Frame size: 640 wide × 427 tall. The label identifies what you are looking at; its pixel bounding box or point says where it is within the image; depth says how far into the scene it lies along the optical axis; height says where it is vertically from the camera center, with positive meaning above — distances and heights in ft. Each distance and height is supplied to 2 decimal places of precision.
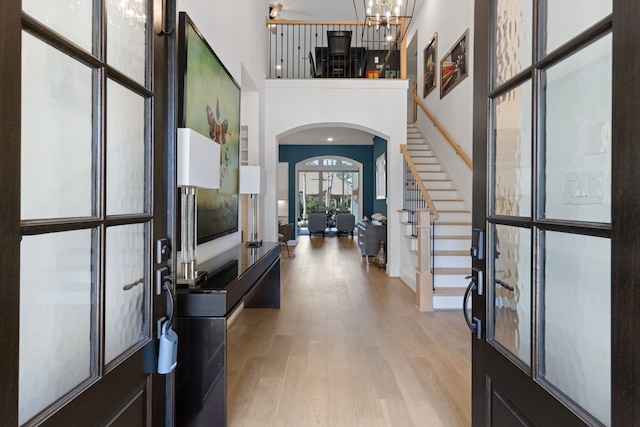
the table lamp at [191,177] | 5.13 +0.49
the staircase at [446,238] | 14.60 -1.28
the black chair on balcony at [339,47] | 24.58 +11.10
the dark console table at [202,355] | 5.90 -2.44
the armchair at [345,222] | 41.83 -1.48
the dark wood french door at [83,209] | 2.44 -0.01
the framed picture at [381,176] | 30.07 +2.93
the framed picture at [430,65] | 23.47 +9.78
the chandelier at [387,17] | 15.94 +8.97
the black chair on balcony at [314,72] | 25.86 +10.37
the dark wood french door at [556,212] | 2.43 -0.02
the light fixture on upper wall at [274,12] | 21.88 +12.27
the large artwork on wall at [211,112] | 7.56 +2.41
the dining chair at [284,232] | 28.73 -1.93
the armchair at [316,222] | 41.63 -1.49
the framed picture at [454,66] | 18.54 +7.98
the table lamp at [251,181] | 12.10 +0.93
